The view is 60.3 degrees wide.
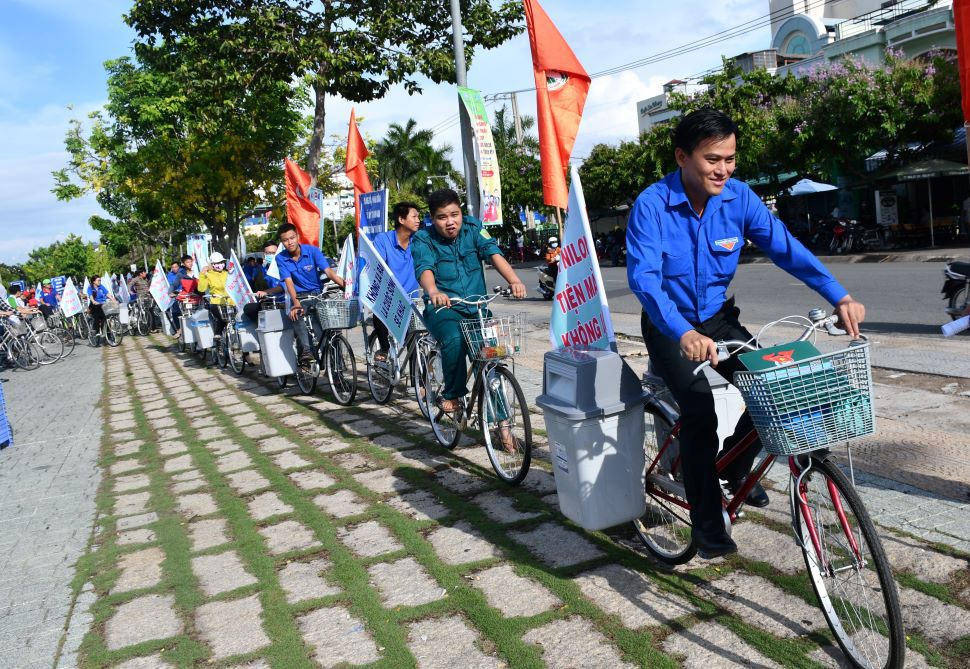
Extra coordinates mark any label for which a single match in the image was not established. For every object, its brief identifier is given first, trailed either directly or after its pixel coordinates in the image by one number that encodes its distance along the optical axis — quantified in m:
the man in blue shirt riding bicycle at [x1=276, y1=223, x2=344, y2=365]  9.01
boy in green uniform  5.66
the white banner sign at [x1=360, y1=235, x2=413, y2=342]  6.92
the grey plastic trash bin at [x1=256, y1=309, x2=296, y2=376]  9.54
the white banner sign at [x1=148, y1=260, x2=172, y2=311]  17.39
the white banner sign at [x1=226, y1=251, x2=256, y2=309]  10.93
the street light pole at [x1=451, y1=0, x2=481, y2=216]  11.64
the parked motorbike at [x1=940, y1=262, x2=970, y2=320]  8.91
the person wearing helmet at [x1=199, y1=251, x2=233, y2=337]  13.39
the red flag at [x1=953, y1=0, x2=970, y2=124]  3.89
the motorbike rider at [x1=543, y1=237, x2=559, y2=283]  20.01
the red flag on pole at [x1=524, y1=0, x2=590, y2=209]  6.79
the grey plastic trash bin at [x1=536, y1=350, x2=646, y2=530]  3.57
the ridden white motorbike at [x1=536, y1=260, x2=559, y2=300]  20.41
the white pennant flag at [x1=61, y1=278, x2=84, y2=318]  20.86
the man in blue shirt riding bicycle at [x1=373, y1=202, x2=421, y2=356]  7.55
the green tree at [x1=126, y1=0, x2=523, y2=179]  14.43
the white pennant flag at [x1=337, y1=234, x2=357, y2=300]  10.00
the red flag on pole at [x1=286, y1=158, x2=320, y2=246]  13.01
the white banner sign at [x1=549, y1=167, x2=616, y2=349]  4.17
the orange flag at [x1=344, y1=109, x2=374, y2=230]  12.06
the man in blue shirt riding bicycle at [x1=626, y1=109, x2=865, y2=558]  3.15
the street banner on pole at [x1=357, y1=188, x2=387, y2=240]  10.54
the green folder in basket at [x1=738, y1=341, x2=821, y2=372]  2.63
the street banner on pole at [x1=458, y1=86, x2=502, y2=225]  9.78
